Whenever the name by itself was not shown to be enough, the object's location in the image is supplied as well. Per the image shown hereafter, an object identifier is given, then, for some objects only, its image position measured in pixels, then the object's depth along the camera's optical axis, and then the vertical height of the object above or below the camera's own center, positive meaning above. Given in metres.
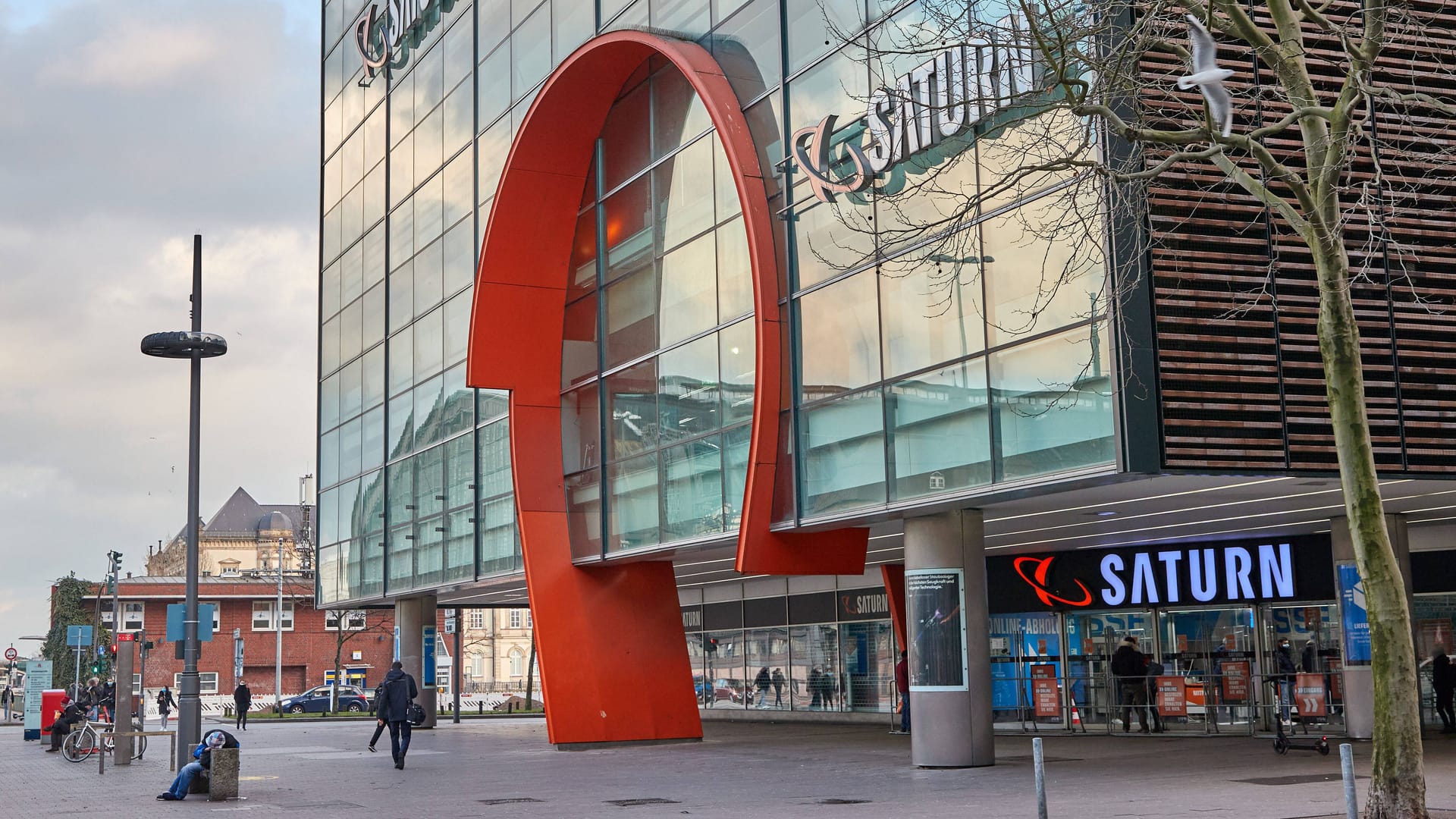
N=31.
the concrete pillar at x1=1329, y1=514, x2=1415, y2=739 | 21.30 -1.26
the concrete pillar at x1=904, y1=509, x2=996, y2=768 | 19.11 -0.59
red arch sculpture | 27.64 +3.47
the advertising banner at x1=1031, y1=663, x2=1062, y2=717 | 29.97 -1.92
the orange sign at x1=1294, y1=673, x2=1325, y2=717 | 24.92 -1.79
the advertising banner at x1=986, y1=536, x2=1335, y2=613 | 25.33 +0.30
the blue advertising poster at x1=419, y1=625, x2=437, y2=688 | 40.00 -0.91
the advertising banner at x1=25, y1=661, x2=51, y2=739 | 39.46 -1.60
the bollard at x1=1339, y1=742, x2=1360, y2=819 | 10.46 -1.32
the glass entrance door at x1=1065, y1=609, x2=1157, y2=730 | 28.69 -1.22
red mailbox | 35.09 -1.80
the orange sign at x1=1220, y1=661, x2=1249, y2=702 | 26.61 -1.63
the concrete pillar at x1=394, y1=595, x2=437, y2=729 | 39.84 -0.17
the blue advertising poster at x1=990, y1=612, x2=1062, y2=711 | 30.53 -1.12
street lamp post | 21.89 +1.79
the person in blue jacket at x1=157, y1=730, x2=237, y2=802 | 17.92 -1.69
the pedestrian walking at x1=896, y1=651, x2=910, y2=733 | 28.94 -1.65
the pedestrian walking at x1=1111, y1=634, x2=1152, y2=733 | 27.95 -1.53
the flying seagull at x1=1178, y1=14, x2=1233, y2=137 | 10.73 +3.76
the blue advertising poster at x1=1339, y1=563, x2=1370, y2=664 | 20.98 -0.43
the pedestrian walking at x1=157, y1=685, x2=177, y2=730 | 43.15 -2.23
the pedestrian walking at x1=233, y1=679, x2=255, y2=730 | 45.78 -2.43
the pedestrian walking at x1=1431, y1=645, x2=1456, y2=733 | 24.31 -1.66
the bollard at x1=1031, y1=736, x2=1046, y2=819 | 10.27 -1.31
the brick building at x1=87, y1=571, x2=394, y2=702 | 89.62 -0.53
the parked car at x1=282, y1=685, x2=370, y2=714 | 66.44 -3.69
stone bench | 17.78 -1.80
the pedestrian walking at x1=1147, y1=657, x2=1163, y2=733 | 27.86 -1.79
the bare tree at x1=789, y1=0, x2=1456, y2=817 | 11.90 +4.69
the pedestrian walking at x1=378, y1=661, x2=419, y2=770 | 23.53 -1.40
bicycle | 27.16 -2.12
